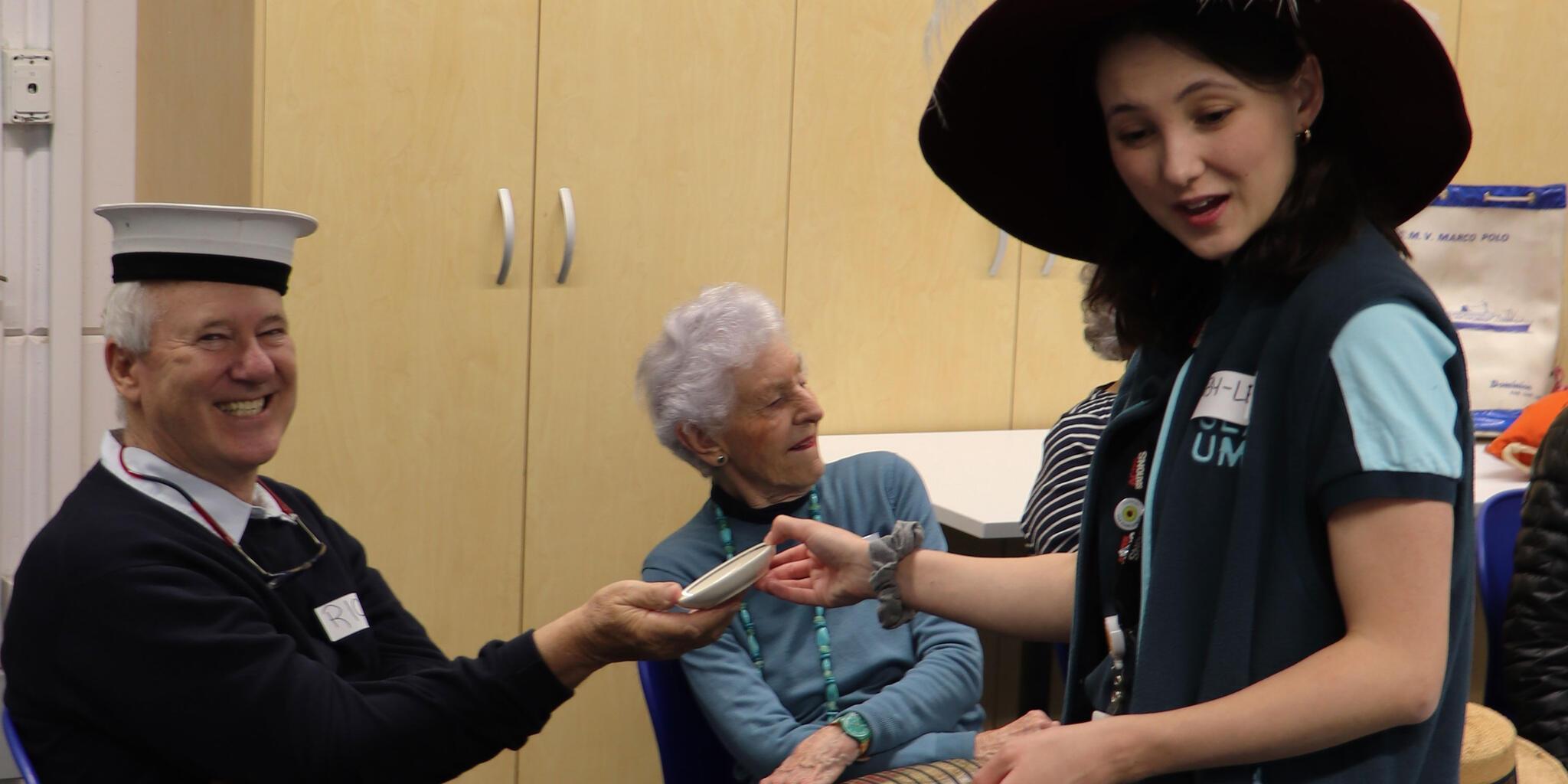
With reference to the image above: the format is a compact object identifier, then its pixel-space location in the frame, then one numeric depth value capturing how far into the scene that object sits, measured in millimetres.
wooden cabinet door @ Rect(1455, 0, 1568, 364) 3898
